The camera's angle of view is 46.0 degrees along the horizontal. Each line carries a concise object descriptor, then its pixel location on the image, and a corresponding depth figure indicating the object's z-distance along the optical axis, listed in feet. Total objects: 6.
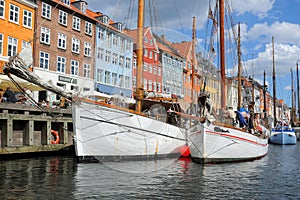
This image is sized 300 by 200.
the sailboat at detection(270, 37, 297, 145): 159.22
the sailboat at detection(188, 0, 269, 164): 60.03
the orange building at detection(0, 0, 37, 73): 105.29
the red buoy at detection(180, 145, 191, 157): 71.20
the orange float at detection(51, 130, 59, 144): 79.58
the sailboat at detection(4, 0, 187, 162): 57.93
